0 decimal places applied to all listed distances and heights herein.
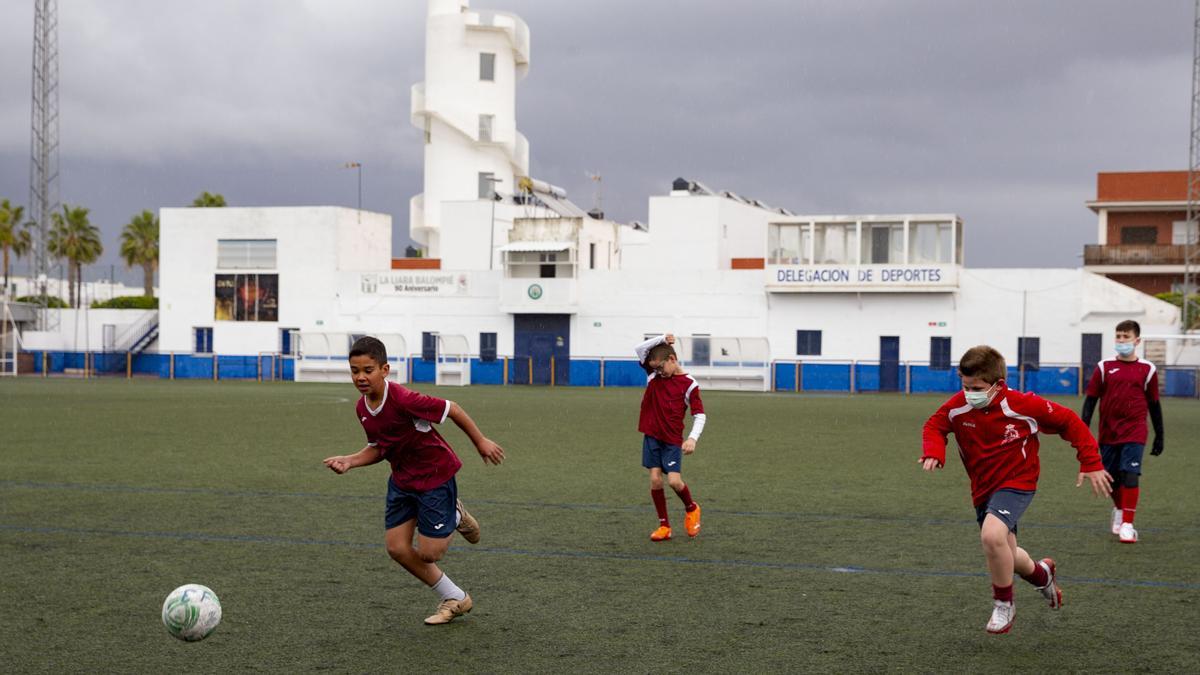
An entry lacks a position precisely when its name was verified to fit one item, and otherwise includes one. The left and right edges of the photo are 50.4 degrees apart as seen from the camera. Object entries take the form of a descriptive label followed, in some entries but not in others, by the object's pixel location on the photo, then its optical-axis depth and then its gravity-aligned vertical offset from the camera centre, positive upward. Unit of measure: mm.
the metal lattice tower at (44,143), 66250 +9456
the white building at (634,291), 48062 +1500
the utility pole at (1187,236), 48531 +4430
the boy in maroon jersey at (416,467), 7168 -815
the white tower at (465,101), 68062 +12085
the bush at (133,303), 73688 +1048
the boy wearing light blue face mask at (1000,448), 6863 -642
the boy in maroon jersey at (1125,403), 10945 -599
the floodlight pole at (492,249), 60531 +3647
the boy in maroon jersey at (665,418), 10484 -754
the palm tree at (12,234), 84688 +5795
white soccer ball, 6355 -1468
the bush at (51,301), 69238 +1069
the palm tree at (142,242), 88625 +5491
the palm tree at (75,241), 87500 +5439
